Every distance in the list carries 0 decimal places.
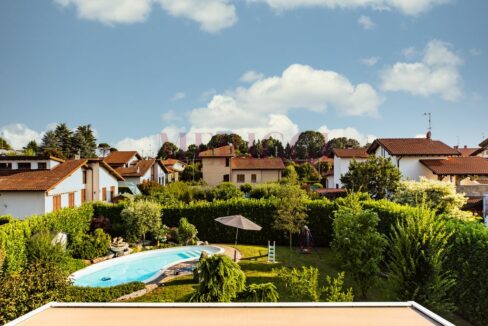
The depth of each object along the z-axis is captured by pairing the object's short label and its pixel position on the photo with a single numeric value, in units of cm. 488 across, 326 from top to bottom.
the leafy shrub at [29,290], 959
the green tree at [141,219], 2409
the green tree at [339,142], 13926
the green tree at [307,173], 7369
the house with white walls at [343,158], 4791
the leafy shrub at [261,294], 852
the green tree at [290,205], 2155
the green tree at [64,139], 7988
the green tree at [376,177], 2897
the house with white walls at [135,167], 5144
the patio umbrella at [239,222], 1958
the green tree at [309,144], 12988
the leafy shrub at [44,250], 1551
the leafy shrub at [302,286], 987
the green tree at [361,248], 1389
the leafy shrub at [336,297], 942
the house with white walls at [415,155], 3453
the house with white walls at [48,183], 2616
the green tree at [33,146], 8544
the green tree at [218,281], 908
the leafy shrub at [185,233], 2444
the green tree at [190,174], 7338
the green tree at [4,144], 8159
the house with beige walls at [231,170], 5812
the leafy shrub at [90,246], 2011
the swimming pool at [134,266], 1772
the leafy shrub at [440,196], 1984
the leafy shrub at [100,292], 1207
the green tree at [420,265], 1049
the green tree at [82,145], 7969
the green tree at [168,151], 12865
